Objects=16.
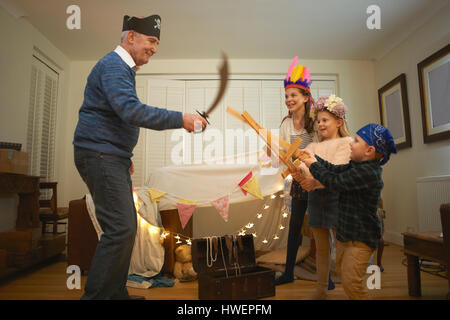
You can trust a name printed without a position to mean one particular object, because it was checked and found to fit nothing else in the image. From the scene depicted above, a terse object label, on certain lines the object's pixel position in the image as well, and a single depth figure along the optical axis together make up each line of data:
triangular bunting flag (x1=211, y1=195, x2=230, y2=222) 2.62
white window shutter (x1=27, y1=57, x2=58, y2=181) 4.05
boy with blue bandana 1.52
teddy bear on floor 2.49
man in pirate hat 1.47
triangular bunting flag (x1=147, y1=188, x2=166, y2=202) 2.58
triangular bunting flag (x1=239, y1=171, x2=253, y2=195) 2.74
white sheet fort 2.51
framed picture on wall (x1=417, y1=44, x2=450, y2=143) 3.29
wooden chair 3.59
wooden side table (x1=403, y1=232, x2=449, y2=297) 1.83
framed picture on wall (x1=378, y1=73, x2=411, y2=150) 4.00
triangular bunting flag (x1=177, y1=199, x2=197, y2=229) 2.56
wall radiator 3.24
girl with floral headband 1.83
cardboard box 2.79
